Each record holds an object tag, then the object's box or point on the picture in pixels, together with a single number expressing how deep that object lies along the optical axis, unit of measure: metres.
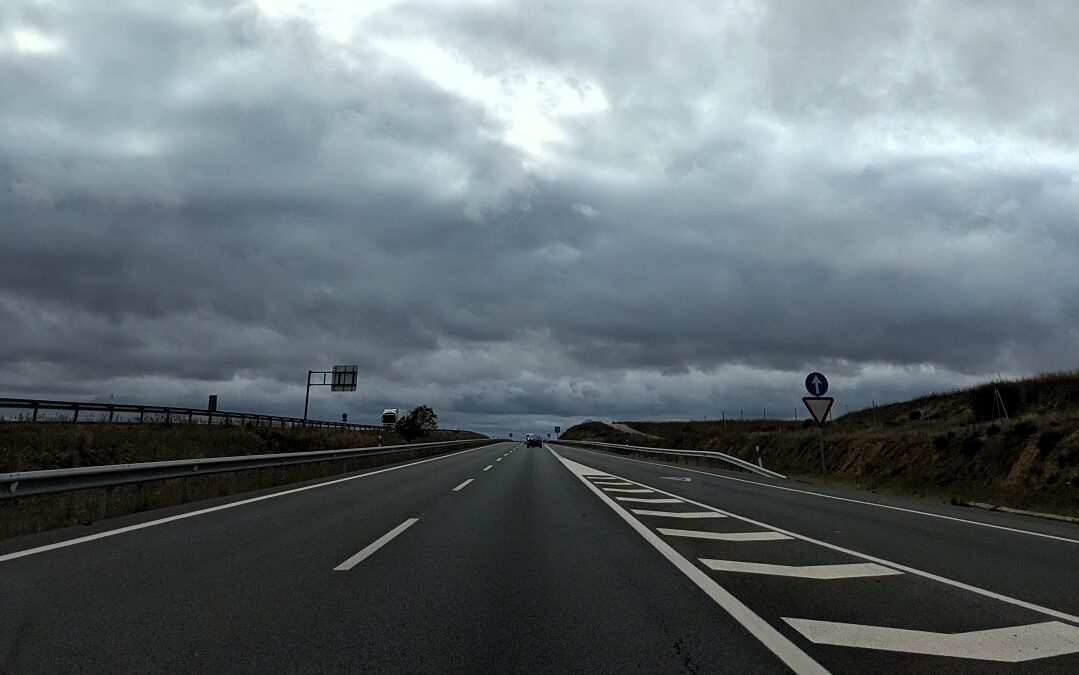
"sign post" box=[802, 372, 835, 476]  21.50
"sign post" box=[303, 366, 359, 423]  61.31
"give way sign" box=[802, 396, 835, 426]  21.49
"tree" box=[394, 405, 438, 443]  76.71
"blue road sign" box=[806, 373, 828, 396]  22.12
